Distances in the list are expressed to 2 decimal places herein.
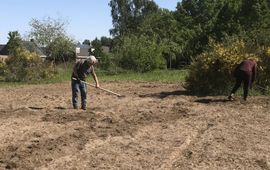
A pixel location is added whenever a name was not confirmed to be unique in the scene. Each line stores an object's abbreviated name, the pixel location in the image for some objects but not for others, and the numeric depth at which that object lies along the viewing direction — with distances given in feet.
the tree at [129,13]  163.65
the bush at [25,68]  60.61
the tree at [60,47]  118.42
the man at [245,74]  32.37
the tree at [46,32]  118.18
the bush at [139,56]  76.68
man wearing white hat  28.69
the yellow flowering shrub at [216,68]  36.52
